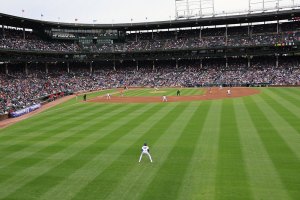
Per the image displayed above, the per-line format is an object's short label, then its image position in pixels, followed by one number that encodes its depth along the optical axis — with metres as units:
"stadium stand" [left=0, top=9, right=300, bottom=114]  69.19
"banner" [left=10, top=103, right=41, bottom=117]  38.94
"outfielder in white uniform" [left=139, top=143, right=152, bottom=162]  18.38
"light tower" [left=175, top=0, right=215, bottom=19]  81.06
